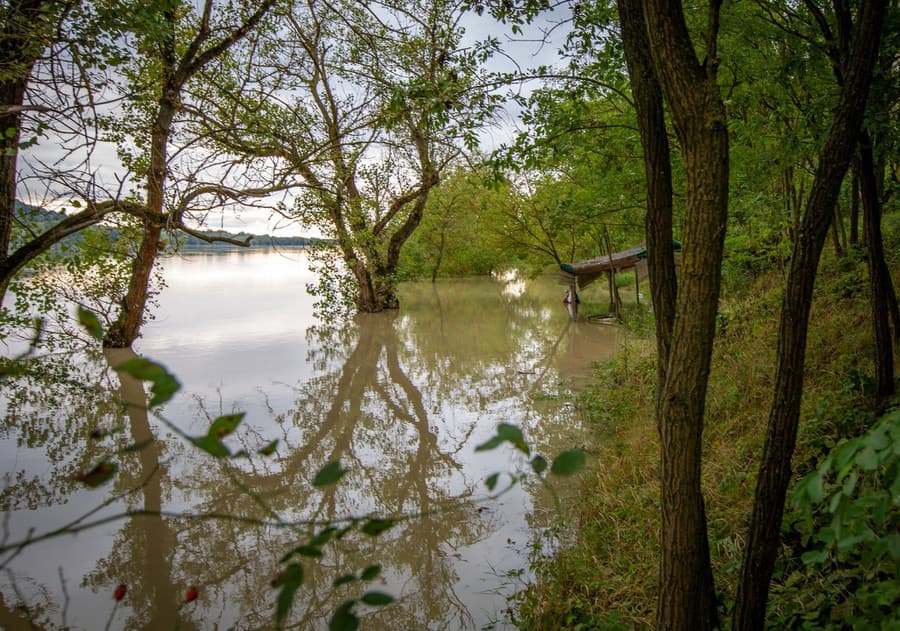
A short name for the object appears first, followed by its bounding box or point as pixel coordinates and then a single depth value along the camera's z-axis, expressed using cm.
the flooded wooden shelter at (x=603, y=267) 1475
